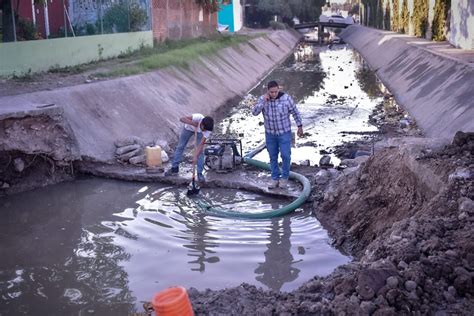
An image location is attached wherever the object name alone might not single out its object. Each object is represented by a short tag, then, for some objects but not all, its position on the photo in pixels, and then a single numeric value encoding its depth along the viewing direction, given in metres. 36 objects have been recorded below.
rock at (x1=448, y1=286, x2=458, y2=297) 5.28
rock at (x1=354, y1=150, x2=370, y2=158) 12.95
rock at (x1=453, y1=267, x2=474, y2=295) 5.31
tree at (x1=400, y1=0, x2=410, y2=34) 42.02
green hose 9.46
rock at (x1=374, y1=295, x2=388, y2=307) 5.06
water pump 11.74
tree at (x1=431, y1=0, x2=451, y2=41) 29.56
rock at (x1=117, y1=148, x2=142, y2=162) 12.76
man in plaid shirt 10.21
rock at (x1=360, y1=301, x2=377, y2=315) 5.02
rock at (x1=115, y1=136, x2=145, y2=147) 13.23
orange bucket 4.67
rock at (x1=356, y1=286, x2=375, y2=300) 5.20
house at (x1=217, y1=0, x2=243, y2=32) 51.94
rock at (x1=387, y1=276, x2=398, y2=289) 5.20
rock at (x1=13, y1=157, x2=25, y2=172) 11.14
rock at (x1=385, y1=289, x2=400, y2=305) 5.09
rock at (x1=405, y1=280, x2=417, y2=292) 5.22
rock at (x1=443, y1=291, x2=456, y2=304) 5.20
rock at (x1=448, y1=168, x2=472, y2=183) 7.06
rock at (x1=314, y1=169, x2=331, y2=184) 10.88
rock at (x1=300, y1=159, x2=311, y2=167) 12.41
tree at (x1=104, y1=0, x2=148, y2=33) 23.91
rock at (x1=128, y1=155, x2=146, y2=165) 12.60
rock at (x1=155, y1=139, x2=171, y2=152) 13.55
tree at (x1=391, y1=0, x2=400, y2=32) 46.50
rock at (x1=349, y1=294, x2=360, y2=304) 5.18
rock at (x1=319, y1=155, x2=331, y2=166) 12.25
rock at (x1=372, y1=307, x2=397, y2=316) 4.94
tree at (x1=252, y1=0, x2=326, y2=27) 64.91
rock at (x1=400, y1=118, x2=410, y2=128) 16.74
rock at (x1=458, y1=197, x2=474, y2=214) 6.41
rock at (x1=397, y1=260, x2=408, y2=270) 5.56
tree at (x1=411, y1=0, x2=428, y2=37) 34.91
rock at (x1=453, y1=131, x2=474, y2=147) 8.26
